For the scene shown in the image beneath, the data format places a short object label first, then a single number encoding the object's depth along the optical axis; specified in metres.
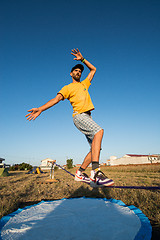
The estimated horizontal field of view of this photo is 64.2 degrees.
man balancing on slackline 1.95
